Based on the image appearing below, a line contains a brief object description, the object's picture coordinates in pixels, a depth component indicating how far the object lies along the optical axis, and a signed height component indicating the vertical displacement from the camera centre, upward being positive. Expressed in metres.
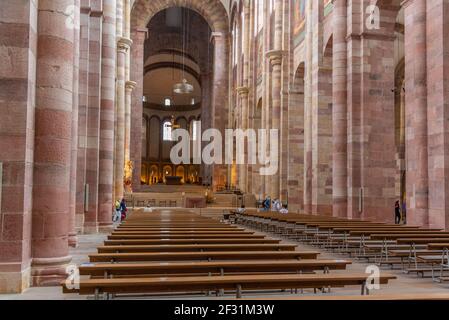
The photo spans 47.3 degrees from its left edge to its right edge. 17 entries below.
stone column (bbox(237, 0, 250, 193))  40.62 +7.42
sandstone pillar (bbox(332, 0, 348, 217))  20.70 +2.81
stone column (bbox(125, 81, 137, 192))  36.69 +4.34
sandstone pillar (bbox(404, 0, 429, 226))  14.92 +2.01
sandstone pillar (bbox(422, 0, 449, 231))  13.90 +2.07
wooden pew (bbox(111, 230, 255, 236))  10.55 -1.05
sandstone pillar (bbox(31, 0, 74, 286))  7.92 +0.54
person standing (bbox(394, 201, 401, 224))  25.62 -1.47
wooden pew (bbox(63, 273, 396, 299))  5.36 -1.08
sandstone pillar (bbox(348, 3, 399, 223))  19.70 +2.48
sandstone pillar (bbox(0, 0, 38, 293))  7.27 +0.56
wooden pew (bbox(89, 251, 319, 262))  7.23 -1.06
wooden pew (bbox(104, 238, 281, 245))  8.95 -1.05
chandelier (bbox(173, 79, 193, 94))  45.38 +8.44
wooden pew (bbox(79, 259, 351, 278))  6.13 -1.06
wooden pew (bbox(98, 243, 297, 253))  8.08 -1.05
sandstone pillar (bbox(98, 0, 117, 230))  19.12 +2.45
